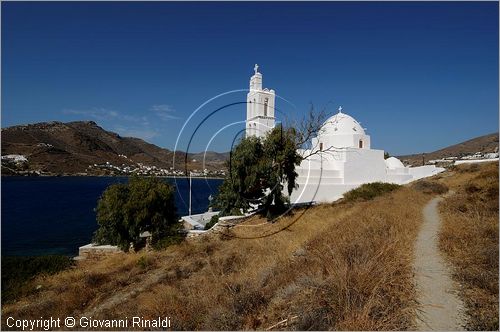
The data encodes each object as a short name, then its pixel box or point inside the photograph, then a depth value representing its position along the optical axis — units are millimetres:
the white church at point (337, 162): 25291
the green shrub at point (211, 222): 19800
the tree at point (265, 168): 16106
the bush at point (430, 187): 21878
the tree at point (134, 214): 17641
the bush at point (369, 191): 22819
